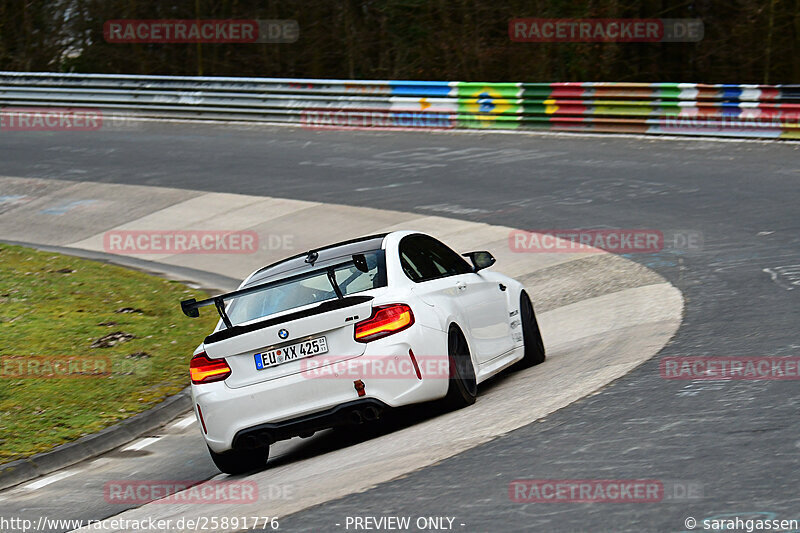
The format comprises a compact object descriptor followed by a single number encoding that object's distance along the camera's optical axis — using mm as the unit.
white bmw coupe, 14609
